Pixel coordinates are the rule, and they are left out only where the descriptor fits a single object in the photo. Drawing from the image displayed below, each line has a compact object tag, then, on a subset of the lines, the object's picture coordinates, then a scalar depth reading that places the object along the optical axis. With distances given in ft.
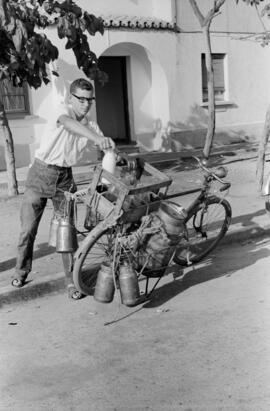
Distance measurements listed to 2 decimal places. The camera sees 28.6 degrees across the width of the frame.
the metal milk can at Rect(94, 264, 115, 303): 13.71
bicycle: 13.64
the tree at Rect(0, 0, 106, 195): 16.90
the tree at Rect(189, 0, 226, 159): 30.94
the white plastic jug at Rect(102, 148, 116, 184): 13.57
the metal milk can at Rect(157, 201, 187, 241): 14.29
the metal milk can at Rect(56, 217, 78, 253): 14.56
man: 14.26
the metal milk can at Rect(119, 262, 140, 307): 13.67
